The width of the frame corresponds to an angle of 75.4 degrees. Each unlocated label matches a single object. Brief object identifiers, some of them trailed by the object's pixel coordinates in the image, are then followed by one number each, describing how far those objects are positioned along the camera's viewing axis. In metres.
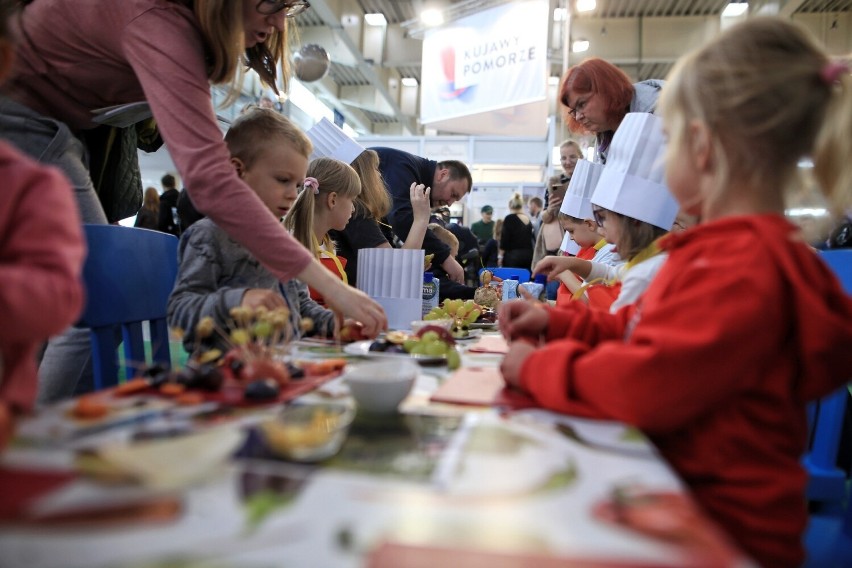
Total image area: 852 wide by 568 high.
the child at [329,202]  2.05
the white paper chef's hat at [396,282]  1.55
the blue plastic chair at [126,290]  1.13
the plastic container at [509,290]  2.43
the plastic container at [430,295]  1.95
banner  4.93
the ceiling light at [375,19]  7.35
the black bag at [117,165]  1.39
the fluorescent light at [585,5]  6.01
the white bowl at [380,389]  0.65
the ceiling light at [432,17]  5.44
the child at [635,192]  1.50
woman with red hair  2.11
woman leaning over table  1.08
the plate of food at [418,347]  1.01
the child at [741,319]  0.62
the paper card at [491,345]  1.17
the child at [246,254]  1.17
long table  0.36
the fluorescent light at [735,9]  6.20
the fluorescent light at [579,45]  7.84
